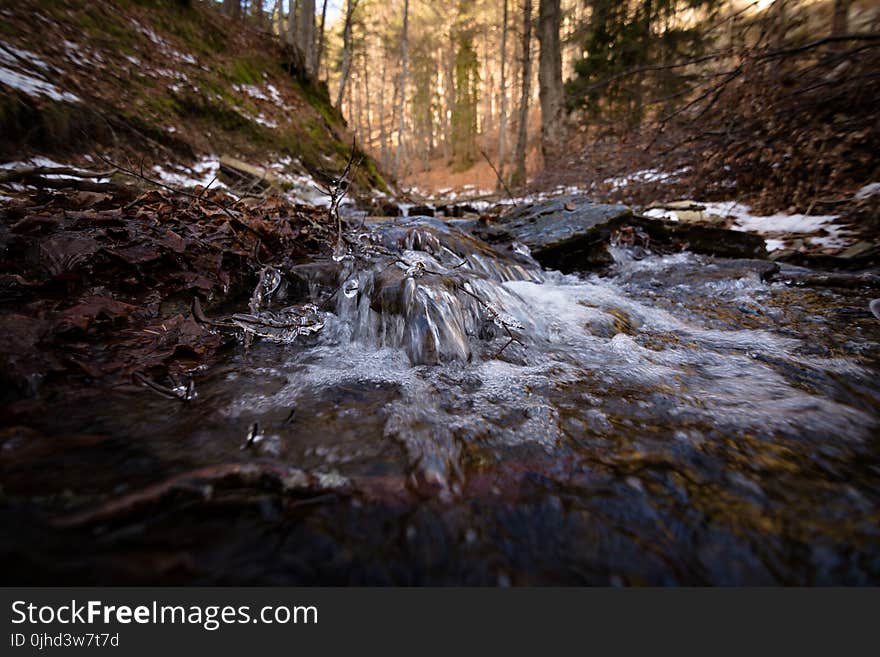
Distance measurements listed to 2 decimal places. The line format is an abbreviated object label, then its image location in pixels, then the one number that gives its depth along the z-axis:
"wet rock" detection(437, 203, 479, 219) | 7.50
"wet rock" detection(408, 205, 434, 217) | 7.42
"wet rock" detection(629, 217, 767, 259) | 4.41
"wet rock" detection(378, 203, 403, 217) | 7.33
